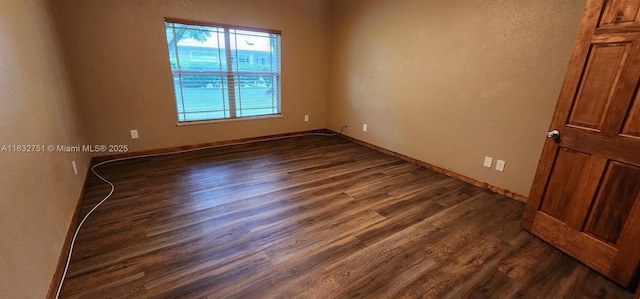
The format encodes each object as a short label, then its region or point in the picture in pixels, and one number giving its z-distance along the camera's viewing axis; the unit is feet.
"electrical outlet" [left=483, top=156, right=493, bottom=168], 9.55
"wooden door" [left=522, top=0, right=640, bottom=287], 5.13
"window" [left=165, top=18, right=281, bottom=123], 11.76
